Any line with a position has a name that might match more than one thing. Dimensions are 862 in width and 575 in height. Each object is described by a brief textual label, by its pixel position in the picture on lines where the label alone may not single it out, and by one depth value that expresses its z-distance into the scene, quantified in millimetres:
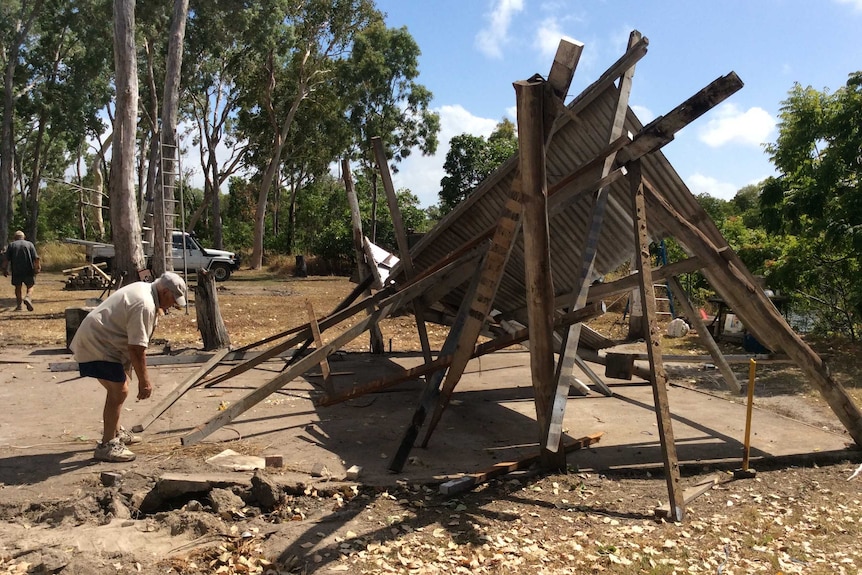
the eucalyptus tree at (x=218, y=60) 27797
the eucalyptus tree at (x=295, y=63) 32094
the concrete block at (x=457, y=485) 4816
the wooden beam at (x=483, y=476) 4828
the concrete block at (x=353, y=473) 5105
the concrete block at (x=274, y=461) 5352
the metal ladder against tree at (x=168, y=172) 15641
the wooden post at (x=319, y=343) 6912
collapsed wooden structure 4887
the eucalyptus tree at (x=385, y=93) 33688
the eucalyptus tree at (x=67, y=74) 31797
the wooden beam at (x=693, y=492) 4383
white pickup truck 25719
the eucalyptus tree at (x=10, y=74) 31188
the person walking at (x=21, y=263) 14742
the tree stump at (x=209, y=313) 10094
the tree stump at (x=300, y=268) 31406
